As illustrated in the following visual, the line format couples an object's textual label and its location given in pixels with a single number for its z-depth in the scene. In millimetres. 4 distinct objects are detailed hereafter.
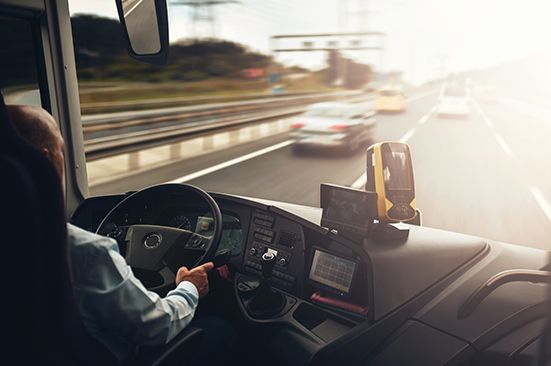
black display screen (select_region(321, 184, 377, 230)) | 2008
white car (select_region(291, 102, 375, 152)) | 10031
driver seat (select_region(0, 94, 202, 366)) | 1115
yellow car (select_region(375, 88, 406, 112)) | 19875
